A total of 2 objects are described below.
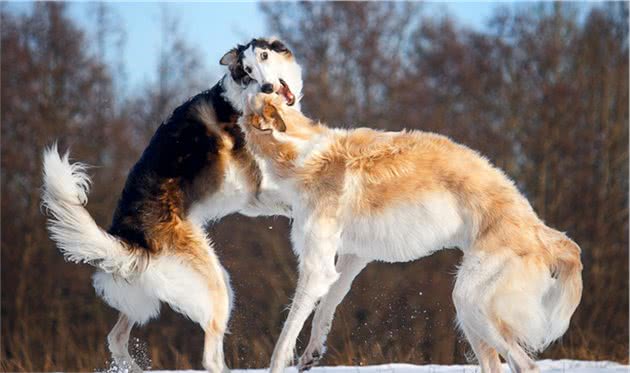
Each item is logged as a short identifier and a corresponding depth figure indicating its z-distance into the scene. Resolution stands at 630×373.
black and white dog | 12.70
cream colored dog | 11.16
